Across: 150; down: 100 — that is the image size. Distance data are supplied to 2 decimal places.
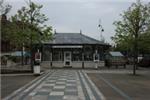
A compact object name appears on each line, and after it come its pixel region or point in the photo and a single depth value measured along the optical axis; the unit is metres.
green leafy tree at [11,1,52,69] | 11.77
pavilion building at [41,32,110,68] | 18.63
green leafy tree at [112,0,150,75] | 11.51
